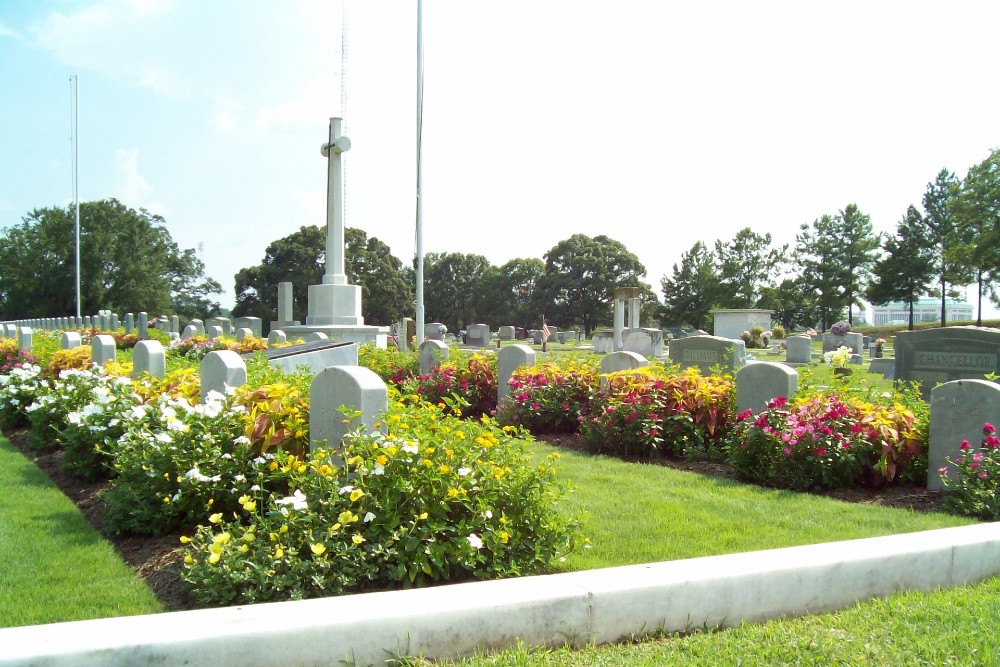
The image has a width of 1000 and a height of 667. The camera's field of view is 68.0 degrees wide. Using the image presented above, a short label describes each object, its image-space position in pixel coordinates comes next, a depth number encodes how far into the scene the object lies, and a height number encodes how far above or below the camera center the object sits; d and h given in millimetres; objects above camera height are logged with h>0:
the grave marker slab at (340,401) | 4332 -569
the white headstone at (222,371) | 6230 -580
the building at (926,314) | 76375 -189
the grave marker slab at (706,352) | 10375 -620
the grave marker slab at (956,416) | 5816 -822
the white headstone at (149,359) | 8680 -669
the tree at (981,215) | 40688 +5591
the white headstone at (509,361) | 10070 -739
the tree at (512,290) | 60438 +1428
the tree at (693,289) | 57844 +1597
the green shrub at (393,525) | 3469 -1109
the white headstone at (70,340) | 12414 -653
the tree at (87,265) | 51469 +2643
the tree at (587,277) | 56281 +2354
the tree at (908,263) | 51562 +3412
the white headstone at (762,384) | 7113 -716
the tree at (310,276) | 51688 +2062
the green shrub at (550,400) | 9250 -1166
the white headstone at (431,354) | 12117 -794
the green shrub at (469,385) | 10789 -1148
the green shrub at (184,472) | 4633 -1073
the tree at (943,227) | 50031 +5930
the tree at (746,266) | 57438 +3466
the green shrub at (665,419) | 7703 -1158
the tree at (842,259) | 54406 +3851
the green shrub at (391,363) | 12625 -1017
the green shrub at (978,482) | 5262 -1243
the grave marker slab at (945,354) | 9133 -536
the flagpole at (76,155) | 36162 +7583
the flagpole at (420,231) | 19828 +2029
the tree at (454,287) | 62750 +1626
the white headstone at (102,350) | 10227 -661
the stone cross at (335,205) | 18453 +2497
